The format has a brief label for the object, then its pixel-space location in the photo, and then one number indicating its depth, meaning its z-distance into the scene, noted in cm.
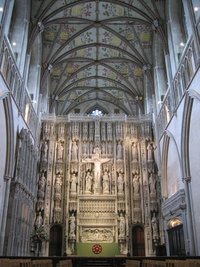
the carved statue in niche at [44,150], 2486
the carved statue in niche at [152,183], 2378
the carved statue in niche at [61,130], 2628
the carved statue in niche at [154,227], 2238
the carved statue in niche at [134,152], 2546
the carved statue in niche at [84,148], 2589
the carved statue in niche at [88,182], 2456
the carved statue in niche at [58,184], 2427
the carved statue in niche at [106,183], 2447
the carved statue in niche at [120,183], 2447
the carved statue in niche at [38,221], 2261
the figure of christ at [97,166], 2464
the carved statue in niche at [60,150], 2542
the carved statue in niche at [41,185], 2371
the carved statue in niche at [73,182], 2446
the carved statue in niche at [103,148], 2594
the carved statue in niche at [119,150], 2564
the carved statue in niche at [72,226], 2280
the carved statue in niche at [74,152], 2556
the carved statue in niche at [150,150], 2494
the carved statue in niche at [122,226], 2289
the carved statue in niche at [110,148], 2592
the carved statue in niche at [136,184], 2444
